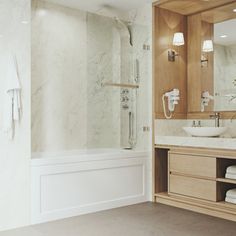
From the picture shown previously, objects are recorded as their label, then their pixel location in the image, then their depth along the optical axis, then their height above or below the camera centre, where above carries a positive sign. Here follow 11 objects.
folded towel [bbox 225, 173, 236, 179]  3.58 -0.69
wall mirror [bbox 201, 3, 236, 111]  4.25 +0.75
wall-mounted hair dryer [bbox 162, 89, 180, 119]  4.46 +0.19
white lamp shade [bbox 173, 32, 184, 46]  4.47 +0.98
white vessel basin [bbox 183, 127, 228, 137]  3.90 -0.22
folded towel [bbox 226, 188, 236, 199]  3.62 -0.89
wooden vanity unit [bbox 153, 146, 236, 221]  3.67 -0.80
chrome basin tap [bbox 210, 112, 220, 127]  4.29 -0.08
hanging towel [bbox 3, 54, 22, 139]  3.26 +0.18
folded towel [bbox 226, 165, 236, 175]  3.59 -0.63
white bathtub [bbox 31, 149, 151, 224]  3.46 -0.79
